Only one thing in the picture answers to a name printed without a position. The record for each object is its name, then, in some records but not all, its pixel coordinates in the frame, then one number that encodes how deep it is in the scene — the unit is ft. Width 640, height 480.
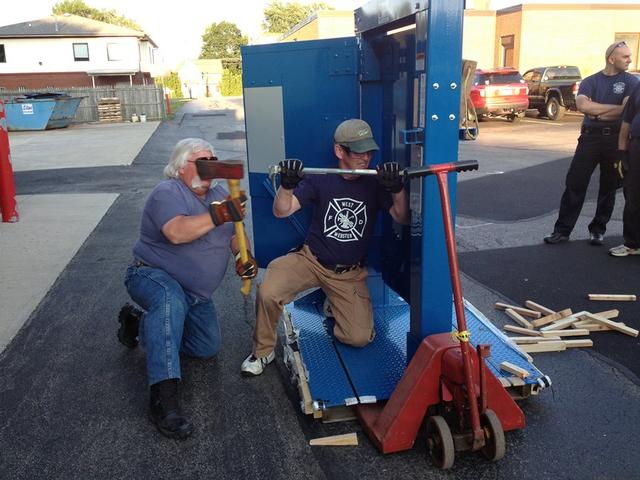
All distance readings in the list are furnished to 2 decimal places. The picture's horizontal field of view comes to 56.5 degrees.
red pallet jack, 8.91
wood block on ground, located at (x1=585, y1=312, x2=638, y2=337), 13.79
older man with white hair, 10.52
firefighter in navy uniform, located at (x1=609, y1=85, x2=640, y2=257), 18.46
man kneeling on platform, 11.42
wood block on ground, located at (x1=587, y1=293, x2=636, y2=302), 15.89
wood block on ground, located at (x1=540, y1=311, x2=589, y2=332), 14.08
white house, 138.51
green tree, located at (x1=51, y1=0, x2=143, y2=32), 265.54
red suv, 65.72
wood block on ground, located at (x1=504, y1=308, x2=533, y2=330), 14.43
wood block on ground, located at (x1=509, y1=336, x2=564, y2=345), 13.39
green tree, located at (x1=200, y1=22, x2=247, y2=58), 303.27
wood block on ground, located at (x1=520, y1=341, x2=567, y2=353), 13.10
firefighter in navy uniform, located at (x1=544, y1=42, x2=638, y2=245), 19.38
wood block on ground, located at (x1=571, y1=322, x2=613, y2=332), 14.14
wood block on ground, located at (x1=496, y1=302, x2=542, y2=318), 15.03
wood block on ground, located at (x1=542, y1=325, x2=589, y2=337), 13.73
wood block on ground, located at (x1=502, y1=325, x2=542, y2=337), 13.79
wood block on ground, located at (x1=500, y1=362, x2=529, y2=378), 10.77
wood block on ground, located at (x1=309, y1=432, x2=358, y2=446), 10.00
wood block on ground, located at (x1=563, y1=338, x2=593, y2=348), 13.33
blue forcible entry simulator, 9.62
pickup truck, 69.36
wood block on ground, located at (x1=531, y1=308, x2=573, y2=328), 14.39
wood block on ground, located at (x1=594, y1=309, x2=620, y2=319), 14.71
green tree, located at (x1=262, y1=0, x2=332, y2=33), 263.49
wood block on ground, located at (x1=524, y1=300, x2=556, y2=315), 15.01
